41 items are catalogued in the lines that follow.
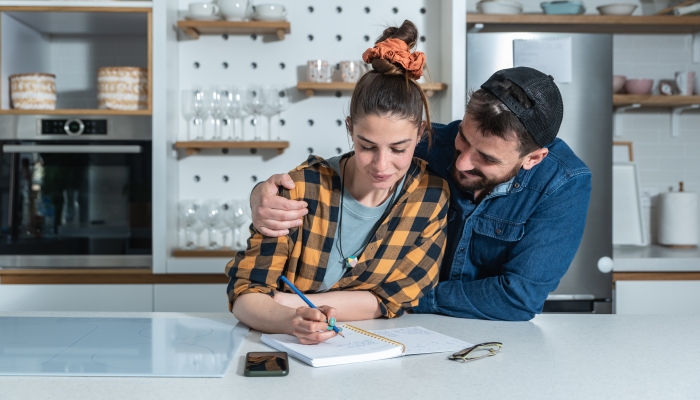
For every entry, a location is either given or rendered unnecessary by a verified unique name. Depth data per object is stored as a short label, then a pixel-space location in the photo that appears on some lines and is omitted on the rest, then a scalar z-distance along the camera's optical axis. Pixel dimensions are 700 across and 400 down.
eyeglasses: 1.15
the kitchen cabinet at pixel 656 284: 2.84
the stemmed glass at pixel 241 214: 2.92
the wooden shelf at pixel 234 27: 2.88
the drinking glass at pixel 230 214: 2.91
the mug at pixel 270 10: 2.89
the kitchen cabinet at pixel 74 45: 2.80
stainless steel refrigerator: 2.79
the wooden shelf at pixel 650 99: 3.15
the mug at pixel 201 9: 2.89
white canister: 3.23
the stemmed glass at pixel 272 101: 2.93
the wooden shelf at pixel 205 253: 2.83
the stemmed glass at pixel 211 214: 2.89
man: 1.46
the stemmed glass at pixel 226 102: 2.93
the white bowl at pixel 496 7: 2.99
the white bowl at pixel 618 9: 3.09
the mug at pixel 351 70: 2.93
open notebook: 1.13
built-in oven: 2.81
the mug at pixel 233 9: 2.88
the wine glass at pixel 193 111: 2.94
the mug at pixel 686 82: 3.21
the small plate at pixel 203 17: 2.91
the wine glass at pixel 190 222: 2.93
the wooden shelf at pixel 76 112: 2.79
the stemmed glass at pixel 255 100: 2.92
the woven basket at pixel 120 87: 2.81
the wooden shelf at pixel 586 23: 2.99
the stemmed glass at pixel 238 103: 2.92
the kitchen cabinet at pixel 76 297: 2.79
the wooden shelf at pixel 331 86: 2.89
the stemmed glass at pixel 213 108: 2.94
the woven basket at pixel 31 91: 2.79
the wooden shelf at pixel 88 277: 2.79
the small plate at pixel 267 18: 2.91
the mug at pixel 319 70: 2.94
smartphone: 1.04
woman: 1.42
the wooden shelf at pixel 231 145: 2.90
